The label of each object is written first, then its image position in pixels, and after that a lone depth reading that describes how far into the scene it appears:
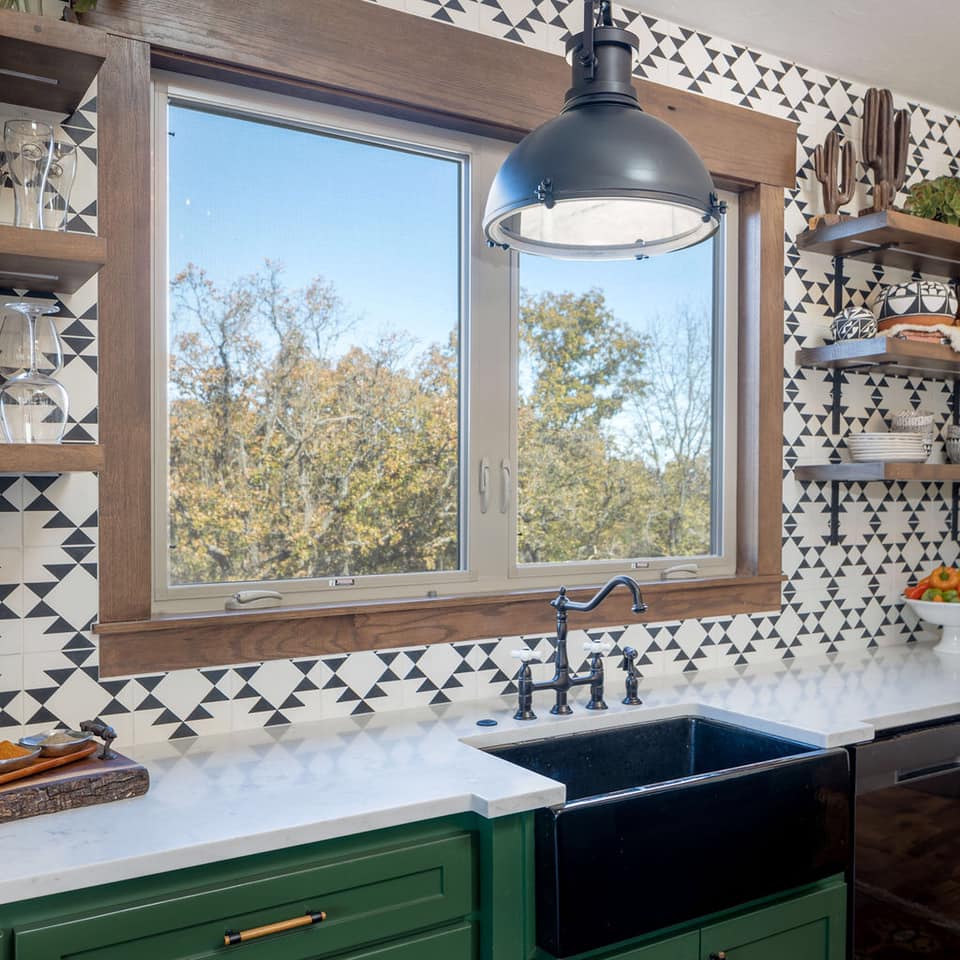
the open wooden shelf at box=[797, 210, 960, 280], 2.68
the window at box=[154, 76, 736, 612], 2.05
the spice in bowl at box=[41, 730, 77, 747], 1.55
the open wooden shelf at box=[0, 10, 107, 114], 1.48
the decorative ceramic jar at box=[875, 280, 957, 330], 2.83
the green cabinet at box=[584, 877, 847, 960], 1.65
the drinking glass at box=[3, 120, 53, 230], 1.57
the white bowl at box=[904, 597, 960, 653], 2.80
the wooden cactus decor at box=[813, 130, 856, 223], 2.82
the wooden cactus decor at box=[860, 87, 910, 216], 2.90
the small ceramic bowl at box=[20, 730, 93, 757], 1.53
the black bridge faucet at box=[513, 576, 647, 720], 2.09
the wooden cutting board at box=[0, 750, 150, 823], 1.42
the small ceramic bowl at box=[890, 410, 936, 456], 2.93
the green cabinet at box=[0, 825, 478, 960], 1.25
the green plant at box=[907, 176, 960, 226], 2.90
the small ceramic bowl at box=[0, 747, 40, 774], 1.46
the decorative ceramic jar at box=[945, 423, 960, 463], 3.08
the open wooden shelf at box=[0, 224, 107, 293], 1.49
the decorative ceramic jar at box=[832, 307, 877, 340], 2.78
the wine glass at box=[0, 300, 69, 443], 1.55
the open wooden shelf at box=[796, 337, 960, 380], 2.66
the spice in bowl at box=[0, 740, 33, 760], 1.50
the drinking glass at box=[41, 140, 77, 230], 1.60
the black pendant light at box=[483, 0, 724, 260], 1.47
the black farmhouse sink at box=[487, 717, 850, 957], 1.54
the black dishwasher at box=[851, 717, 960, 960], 1.98
